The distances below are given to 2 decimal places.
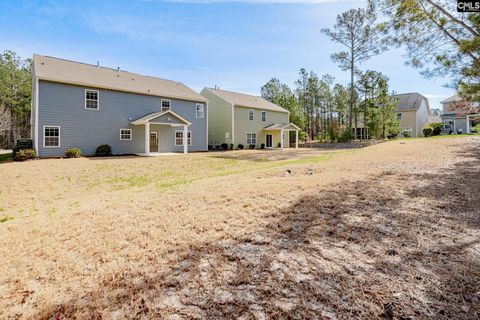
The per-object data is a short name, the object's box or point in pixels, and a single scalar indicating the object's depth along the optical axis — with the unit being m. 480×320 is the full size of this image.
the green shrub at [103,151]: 18.69
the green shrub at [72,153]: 17.14
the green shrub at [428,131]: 28.83
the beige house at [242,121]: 28.58
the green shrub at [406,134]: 36.46
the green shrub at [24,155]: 15.47
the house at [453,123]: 33.34
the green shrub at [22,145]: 16.52
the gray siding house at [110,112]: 17.00
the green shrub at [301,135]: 40.75
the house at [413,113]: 38.94
